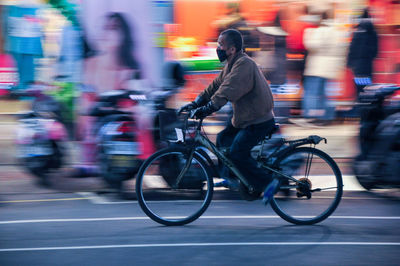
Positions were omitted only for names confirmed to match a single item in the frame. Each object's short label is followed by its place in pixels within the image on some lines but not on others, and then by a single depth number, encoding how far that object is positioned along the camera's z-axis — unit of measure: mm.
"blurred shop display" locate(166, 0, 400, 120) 23312
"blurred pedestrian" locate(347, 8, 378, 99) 22187
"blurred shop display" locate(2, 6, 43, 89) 27531
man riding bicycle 11906
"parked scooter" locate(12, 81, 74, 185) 15680
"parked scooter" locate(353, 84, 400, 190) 14305
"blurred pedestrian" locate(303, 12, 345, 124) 23672
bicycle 12383
